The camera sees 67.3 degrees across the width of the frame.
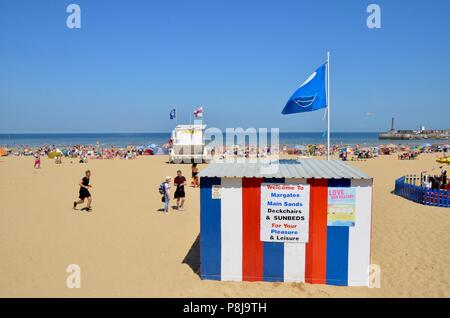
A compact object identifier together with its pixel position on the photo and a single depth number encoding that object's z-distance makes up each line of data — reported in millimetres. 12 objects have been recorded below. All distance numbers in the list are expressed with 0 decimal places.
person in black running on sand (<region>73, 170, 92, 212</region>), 10836
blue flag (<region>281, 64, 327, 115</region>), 7352
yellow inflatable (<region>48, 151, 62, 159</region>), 33322
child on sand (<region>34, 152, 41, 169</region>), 24059
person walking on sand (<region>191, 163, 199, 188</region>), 15861
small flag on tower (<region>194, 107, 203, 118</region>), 25578
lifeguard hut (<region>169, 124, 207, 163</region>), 27141
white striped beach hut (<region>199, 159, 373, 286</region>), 5801
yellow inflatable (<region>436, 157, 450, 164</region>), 18812
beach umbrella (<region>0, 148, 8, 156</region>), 37741
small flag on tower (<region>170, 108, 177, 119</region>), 28500
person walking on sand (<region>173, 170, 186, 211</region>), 11060
